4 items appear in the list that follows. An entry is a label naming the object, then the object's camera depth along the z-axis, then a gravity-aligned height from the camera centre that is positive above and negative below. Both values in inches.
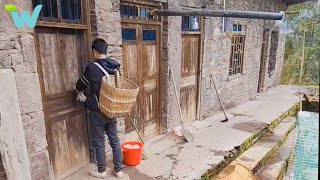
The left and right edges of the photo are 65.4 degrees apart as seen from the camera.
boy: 127.1 -33.5
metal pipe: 132.6 +21.8
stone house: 108.0 -9.5
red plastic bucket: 153.9 -63.8
